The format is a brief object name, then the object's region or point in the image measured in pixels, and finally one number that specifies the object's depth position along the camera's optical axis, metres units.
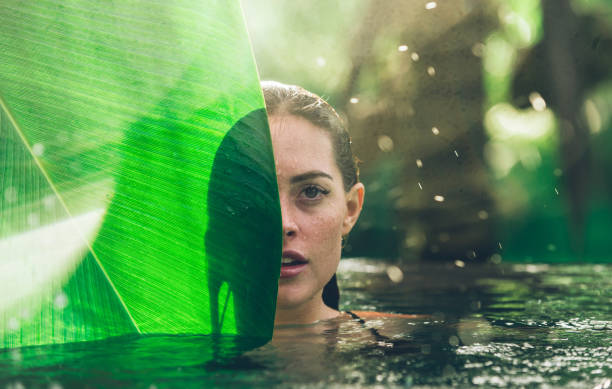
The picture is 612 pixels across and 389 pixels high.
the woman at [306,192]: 2.21
